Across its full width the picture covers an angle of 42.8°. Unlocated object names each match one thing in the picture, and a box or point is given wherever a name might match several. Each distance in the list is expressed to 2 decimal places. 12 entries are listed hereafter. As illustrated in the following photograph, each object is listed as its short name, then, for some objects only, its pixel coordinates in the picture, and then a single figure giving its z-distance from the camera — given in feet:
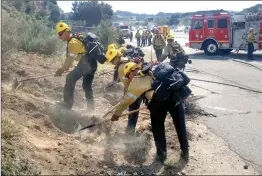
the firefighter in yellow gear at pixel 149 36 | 92.49
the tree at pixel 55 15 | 97.22
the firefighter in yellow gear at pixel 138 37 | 93.76
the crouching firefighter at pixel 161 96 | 15.33
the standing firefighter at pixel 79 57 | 22.88
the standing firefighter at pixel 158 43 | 46.73
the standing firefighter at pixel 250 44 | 56.85
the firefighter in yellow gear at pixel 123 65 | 20.11
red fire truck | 61.05
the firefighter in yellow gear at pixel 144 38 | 92.64
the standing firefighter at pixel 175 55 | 29.70
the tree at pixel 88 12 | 108.99
